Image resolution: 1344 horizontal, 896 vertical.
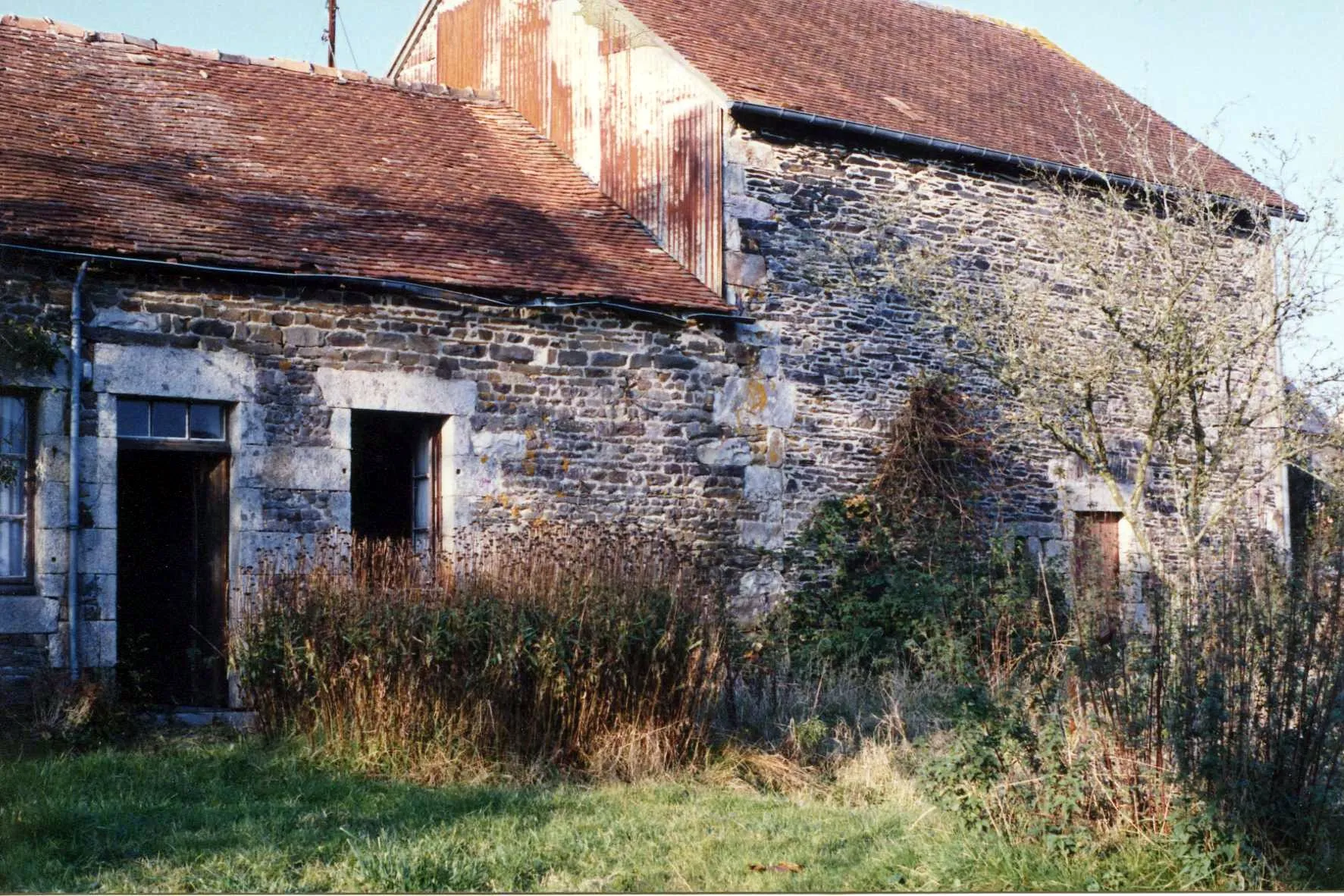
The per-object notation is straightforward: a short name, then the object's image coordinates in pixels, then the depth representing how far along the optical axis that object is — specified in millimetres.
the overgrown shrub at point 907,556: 11250
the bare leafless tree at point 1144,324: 11938
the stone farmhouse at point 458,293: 9578
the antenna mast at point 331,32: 21297
